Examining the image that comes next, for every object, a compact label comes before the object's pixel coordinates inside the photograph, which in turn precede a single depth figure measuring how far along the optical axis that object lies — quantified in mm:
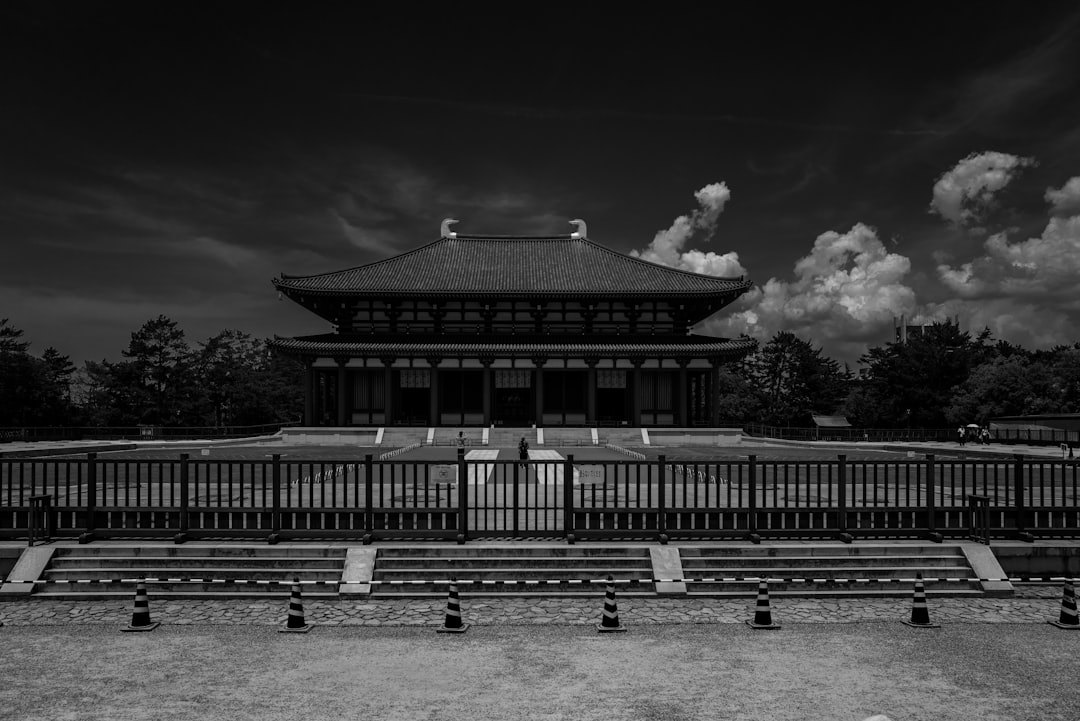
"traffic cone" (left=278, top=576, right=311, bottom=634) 7754
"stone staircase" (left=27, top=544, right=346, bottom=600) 9109
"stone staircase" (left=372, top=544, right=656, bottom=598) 9156
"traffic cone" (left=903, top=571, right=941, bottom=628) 7891
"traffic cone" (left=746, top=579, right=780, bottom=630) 7855
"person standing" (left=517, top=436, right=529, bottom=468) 24228
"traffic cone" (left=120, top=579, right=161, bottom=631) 7766
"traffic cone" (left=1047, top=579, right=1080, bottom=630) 7809
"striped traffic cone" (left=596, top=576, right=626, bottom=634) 7745
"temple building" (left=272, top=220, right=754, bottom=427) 43219
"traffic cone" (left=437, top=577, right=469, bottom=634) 7701
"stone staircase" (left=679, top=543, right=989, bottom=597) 9211
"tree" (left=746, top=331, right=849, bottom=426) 65938
